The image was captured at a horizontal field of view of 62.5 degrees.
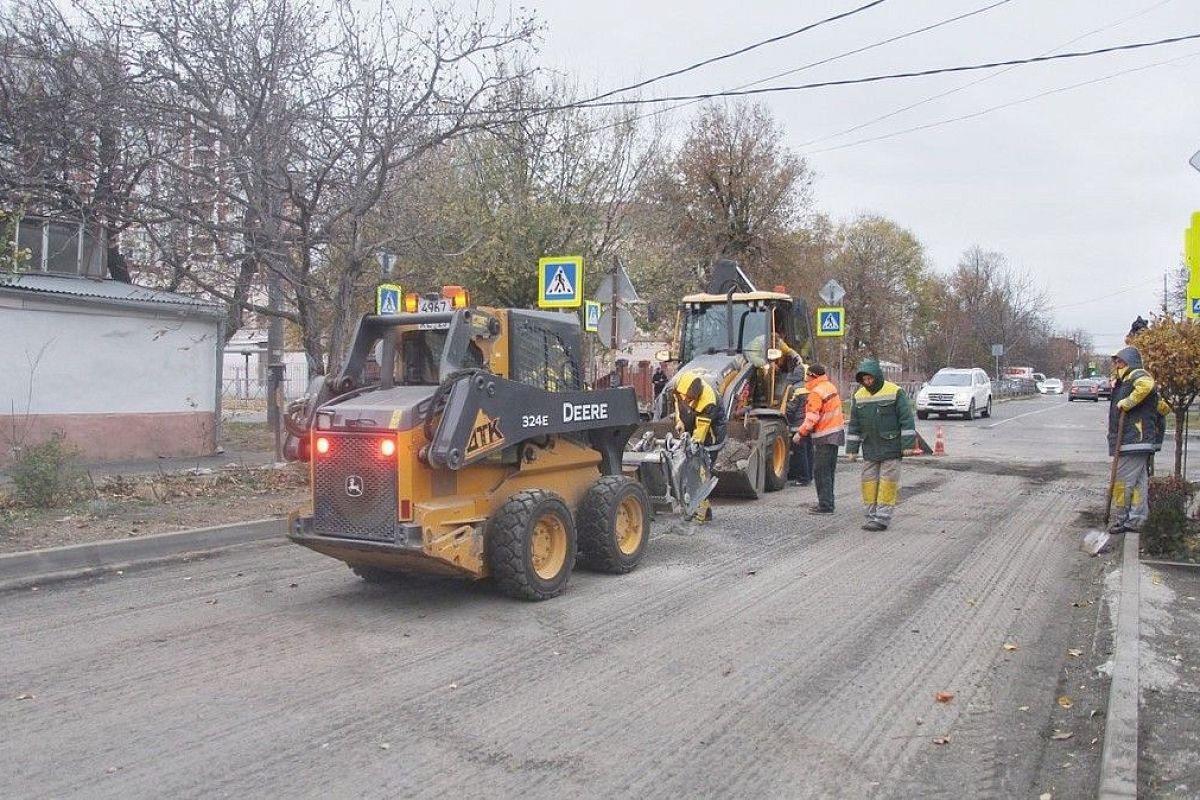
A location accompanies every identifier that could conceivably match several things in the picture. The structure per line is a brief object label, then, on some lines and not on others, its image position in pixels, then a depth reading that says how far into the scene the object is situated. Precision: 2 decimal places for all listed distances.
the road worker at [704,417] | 11.23
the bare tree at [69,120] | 12.40
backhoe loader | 12.86
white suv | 32.38
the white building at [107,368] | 14.11
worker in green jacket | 10.56
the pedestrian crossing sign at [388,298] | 11.81
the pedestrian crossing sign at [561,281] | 12.47
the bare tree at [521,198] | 17.52
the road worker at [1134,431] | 9.27
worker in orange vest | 11.66
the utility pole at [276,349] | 13.14
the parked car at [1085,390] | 51.94
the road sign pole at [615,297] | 11.89
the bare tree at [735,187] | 34.62
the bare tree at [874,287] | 49.78
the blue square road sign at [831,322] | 20.44
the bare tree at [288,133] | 11.75
